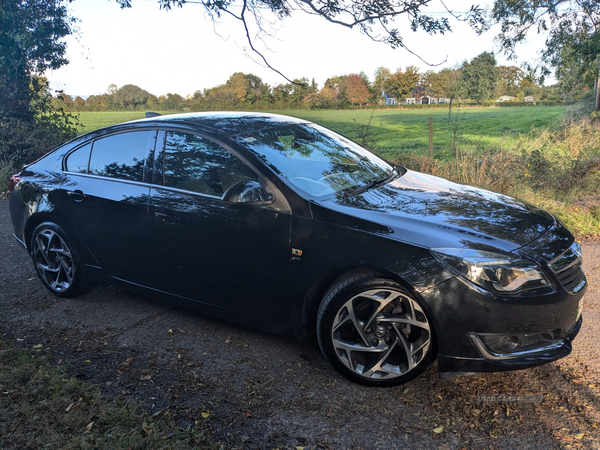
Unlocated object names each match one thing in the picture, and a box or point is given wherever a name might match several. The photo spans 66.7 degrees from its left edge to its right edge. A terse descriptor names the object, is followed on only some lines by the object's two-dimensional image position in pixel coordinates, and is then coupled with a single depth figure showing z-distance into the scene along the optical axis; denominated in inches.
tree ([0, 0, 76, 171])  462.0
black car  101.9
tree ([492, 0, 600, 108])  438.0
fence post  375.8
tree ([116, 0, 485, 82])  290.8
